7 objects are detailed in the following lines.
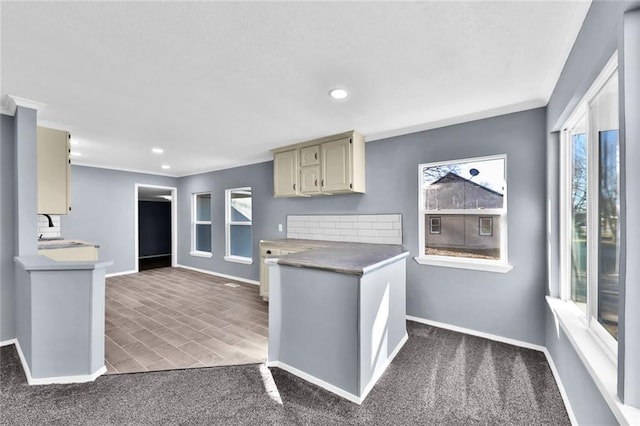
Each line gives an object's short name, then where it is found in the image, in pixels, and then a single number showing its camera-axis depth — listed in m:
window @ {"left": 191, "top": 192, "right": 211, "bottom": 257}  6.29
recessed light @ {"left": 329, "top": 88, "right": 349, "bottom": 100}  2.27
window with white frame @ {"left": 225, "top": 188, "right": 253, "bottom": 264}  5.42
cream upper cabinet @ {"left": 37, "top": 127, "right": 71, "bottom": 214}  2.73
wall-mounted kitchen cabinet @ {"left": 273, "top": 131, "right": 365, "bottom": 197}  3.44
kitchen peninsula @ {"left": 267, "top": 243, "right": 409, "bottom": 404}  1.88
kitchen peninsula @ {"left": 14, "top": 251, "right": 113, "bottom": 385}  2.04
